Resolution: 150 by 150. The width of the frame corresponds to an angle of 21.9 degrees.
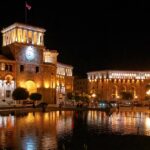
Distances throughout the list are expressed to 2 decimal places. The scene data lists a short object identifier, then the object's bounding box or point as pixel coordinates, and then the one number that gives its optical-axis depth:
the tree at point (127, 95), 139.50
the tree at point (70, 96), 110.84
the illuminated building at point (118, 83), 157.88
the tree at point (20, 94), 76.25
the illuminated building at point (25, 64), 83.06
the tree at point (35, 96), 78.89
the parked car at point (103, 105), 81.69
